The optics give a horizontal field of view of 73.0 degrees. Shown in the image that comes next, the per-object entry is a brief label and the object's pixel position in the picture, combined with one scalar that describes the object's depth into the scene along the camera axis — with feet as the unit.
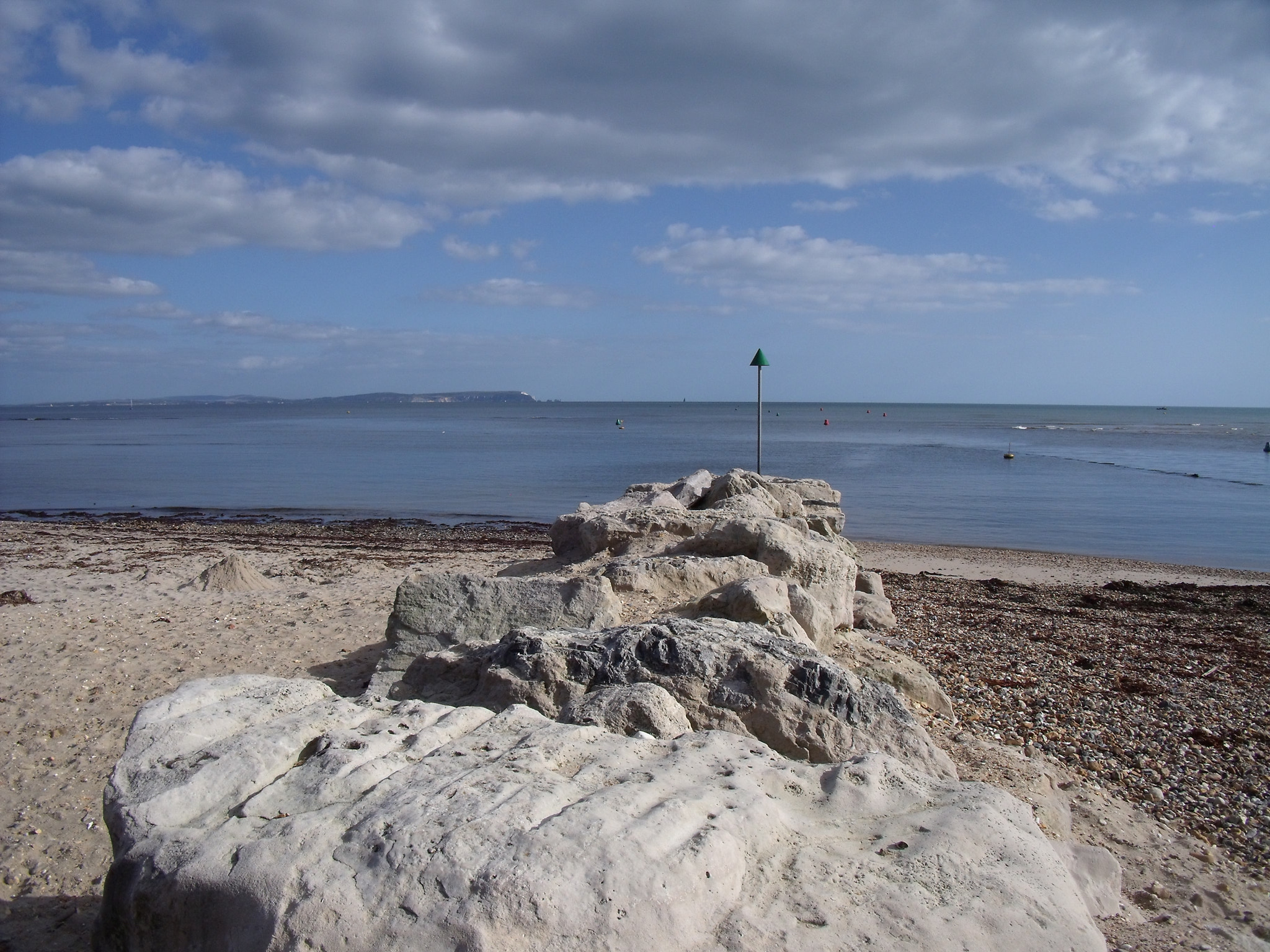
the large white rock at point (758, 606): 17.78
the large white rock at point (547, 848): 7.50
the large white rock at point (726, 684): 13.08
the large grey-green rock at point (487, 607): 19.07
